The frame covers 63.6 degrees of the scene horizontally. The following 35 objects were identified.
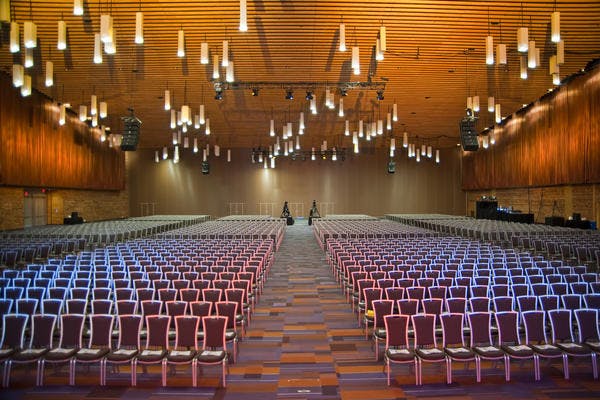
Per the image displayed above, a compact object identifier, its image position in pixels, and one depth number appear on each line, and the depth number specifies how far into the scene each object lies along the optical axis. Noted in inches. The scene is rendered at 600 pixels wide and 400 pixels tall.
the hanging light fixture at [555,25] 374.9
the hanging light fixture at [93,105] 651.9
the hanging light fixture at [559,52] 437.5
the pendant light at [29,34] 372.2
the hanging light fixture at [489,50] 409.7
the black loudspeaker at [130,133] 730.8
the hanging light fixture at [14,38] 397.1
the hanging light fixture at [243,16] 344.0
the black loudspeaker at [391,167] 1341.0
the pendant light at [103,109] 659.3
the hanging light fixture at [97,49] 398.9
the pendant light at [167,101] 639.1
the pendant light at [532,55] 421.7
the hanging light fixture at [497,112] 708.7
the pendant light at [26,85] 529.7
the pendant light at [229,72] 496.7
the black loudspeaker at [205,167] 1401.3
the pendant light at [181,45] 439.2
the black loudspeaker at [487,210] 1225.4
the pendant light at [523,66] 496.4
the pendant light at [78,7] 340.5
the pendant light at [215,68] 511.8
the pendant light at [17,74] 484.4
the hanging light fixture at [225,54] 447.2
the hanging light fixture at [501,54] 427.2
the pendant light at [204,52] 446.0
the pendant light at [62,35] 394.0
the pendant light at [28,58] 425.7
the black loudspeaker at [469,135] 759.7
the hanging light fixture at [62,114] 737.6
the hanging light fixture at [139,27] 375.2
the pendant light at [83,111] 707.6
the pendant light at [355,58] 466.9
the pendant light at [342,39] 426.9
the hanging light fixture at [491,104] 661.4
